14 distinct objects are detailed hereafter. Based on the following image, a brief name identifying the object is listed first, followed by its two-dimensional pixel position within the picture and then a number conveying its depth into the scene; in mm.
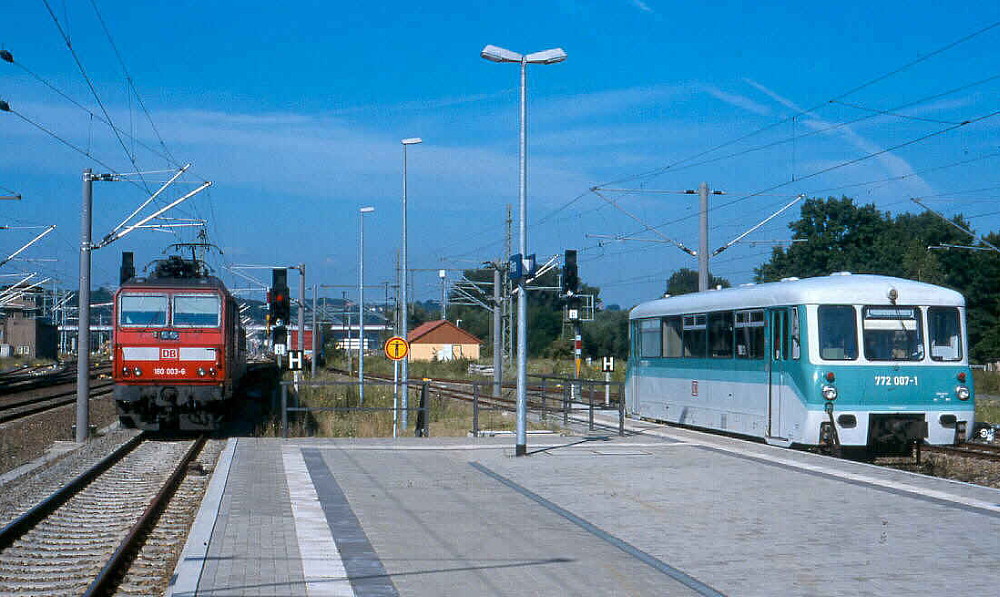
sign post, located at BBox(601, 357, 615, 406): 30031
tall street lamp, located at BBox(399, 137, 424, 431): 29425
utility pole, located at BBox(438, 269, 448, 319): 44625
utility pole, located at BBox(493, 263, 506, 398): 38684
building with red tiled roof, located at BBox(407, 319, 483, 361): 98625
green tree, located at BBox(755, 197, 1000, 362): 64250
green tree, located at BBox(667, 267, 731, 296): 98688
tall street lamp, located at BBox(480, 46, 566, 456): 17125
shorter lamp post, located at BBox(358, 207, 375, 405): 37597
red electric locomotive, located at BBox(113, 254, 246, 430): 21875
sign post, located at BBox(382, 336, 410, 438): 24659
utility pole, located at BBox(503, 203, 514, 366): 44312
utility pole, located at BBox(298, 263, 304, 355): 47906
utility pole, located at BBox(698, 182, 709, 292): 29578
